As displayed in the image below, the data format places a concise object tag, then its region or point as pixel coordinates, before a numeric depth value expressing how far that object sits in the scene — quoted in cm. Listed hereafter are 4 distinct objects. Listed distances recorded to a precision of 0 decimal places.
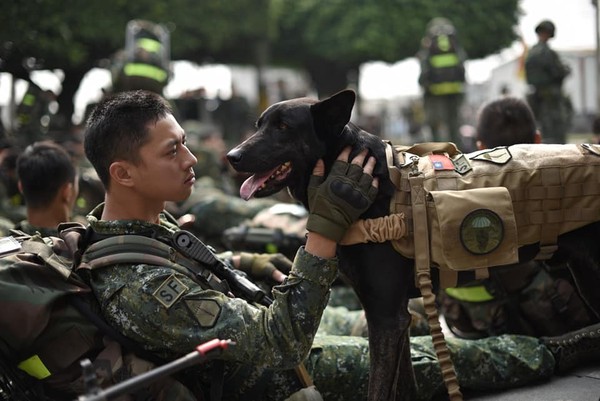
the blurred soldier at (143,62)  912
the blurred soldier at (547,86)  1092
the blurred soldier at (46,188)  424
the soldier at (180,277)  245
